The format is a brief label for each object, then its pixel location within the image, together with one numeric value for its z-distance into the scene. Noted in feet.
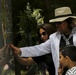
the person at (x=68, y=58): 11.28
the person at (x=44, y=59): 14.88
